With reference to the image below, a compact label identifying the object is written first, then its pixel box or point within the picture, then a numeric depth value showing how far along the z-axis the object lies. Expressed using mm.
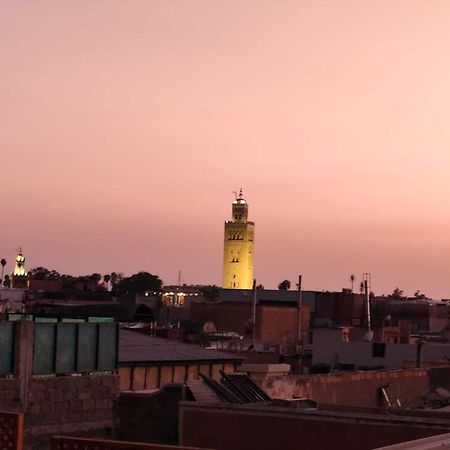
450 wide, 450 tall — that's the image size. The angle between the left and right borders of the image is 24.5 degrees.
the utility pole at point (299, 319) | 89562
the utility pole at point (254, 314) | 86600
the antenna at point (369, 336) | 66688
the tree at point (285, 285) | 190375
